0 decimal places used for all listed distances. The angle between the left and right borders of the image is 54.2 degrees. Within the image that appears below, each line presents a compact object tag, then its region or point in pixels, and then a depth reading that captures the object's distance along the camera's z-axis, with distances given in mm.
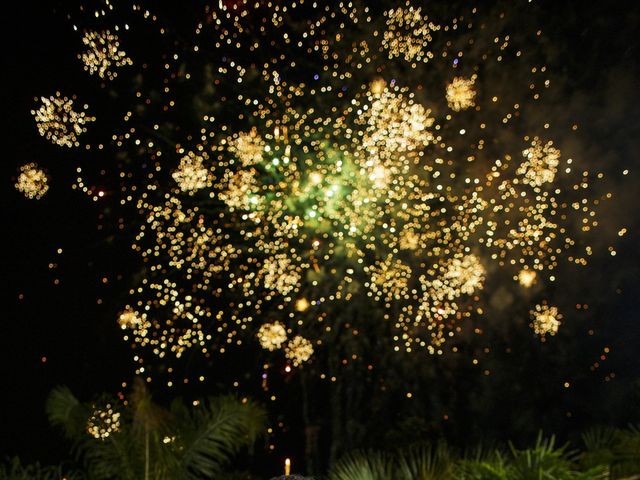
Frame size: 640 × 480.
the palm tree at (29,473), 4527
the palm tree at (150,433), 4496
